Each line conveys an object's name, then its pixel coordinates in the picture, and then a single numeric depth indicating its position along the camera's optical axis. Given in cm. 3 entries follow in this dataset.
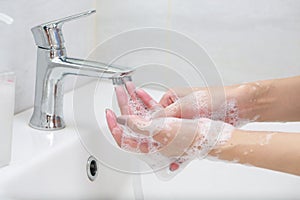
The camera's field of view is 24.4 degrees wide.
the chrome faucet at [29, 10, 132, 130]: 91
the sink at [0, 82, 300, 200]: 84
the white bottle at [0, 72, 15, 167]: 79
